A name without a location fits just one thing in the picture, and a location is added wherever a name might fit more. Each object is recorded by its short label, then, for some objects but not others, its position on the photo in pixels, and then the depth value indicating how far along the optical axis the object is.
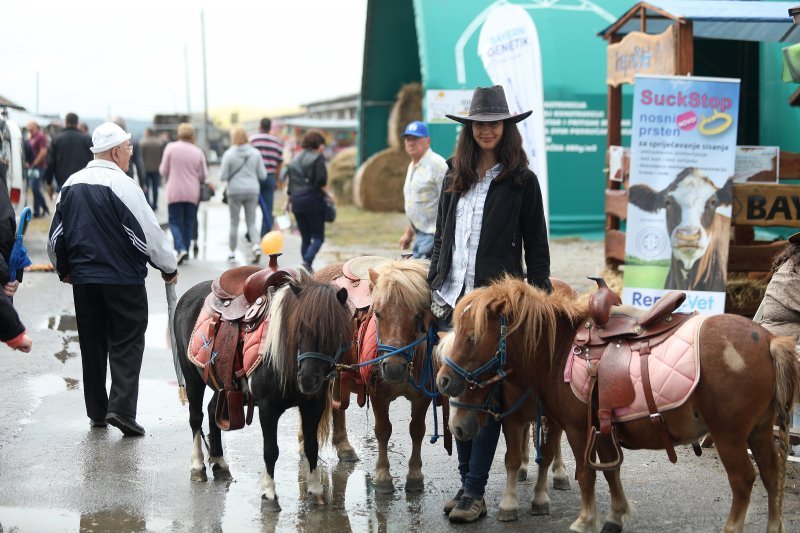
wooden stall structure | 8.20
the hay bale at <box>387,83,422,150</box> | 20.66
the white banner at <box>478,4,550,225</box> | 11.49
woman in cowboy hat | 5.00
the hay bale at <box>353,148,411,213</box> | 21.05
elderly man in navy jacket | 6.36
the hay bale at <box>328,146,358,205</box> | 23.81
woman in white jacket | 13.84
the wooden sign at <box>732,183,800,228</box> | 8.14
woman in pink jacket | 13.81
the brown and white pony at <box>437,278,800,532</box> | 4.28
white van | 14.12
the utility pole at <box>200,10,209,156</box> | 46.30
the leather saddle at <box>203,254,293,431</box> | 5.40
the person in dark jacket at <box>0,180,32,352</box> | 5.13
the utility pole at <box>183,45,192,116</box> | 72.44
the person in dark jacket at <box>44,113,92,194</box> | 14.85
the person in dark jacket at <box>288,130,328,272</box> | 12.50
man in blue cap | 8.20
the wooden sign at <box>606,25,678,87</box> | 8.77
